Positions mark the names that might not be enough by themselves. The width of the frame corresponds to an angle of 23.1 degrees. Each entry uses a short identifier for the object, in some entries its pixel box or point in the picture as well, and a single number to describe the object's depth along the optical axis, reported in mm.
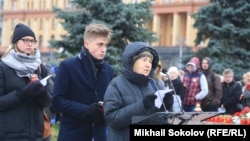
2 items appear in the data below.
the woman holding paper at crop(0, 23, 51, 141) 5383
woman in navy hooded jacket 4516
